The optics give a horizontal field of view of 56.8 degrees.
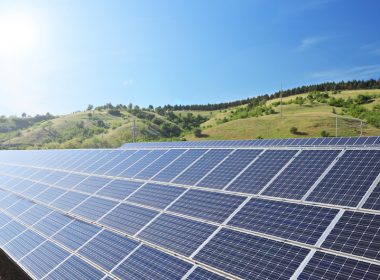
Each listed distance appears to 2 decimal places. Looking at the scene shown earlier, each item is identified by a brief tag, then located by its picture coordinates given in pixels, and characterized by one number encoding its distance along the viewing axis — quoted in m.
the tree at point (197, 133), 112.68
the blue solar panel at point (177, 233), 11.21
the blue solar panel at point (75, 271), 11.27
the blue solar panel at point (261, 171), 13.23
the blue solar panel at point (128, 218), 13.64
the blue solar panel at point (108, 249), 11.78
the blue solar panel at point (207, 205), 12.27
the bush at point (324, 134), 84.71
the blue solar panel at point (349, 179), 10.55
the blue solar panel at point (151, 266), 10.05
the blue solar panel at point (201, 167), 16.00
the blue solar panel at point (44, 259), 12.73
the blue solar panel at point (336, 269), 7.63
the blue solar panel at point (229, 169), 14.59
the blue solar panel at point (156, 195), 14.84
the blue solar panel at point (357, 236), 8.28
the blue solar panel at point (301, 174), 11.93
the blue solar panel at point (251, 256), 8.75
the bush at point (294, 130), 96.12
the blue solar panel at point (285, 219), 9.71
